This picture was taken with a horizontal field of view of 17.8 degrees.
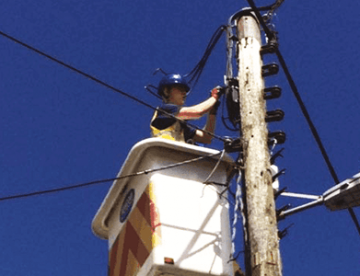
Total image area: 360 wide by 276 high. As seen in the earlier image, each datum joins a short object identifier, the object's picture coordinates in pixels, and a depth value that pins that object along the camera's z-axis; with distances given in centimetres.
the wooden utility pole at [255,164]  960
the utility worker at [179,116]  1201
